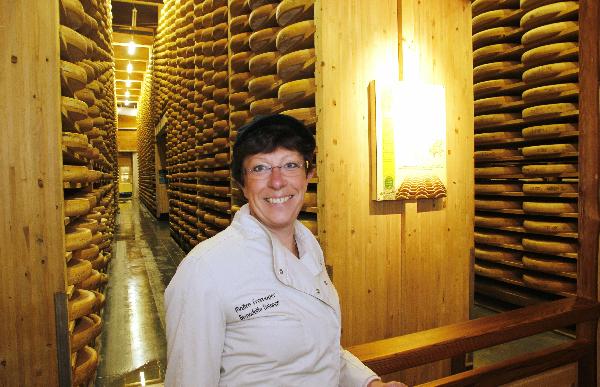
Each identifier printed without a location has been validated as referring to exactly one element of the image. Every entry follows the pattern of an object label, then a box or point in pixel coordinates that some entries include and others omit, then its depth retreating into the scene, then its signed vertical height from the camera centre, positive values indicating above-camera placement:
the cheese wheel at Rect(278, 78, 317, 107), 3.09 +0.61
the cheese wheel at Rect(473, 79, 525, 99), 5.04 +0.99
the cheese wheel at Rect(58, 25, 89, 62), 2.61 +0.85
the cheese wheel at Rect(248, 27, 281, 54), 3.67 +1.16
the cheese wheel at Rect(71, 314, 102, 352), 2.61 -0.94
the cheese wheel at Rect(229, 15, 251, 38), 4.49 +1.59
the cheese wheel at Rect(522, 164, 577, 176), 4.44 +0.01
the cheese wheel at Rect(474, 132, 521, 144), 5.20 +0.41
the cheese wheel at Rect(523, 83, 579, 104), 4.34 +0.78
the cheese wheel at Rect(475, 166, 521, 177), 5.20 +0.00
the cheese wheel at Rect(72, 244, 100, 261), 2.92 -0.50
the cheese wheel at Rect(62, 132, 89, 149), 2.74 +0.26
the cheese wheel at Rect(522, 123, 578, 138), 4.43 +0.41
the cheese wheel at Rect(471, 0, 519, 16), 5.12 +1.97
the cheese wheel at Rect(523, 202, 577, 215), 4.41 -0.39
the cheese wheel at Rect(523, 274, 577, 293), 4.44 -1.18
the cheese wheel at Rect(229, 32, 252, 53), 4.49 +1.40
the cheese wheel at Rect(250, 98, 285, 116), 3.65 +0.60
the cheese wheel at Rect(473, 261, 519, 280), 5.18 -1.21
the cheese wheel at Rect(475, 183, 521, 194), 5.22 -0.21
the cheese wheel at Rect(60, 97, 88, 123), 2.75 +0.46
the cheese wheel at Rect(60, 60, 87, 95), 2.64 +0.64
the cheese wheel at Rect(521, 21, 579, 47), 4.30 +1.36
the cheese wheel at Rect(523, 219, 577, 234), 4.47 -0.60
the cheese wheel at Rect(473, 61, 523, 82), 5.06 +1.19
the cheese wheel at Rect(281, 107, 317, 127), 3.04 +0.43
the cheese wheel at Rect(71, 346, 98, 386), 2.58 -1.13
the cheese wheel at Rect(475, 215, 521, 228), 5.20 -0.61
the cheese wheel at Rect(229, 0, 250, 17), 4.53 +1.78
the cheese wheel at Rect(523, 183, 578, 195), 4.44 -0.20
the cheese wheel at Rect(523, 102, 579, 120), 4.39 +0.61
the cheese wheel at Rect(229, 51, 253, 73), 4.50 +1.21
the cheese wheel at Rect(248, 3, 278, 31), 3.66 +1.35
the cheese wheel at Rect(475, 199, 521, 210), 5.19 -0.41
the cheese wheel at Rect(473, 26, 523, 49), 5.03 +1.58
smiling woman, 1.12 -0.33
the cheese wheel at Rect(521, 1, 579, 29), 4.28 +1.56
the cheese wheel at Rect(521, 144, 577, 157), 4.43 +0.21
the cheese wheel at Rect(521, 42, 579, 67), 4.32 +1.17
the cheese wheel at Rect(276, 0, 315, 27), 3.09 +1.18
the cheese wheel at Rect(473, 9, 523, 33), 5.00 +1.78
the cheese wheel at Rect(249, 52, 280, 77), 3.67 +0.97
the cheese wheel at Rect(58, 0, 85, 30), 2.71 +1.07
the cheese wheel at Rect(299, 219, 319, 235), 3.12 -0.36
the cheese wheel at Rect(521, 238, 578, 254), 4.42 -0.79
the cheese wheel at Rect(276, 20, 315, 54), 3.03 +0.99
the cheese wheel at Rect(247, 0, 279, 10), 3.80 +1.51
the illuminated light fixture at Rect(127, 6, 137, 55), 10.97 +4.00
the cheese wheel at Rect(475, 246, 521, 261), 5.20 -1.01
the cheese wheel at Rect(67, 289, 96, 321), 2.55 -0.73
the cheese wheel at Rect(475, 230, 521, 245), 5.20 -0.81
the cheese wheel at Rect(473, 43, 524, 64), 5.04 +1.39
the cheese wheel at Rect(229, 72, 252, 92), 4.56 +1.01
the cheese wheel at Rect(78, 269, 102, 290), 2.99 -0.72
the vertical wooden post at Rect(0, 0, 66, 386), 2.20 -0.06
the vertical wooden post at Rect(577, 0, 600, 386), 2.37 +0.02
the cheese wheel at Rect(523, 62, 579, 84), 4.34 +0.98
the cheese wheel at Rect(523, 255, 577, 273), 4.43 -0.99
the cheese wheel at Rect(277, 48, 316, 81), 3.08 +0.80
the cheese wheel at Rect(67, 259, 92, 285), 2.61 -0.55
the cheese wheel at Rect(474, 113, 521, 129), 5.19 +0.63
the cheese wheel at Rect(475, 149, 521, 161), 5.21 +0.21
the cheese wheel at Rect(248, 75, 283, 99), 3.69 +0.78
